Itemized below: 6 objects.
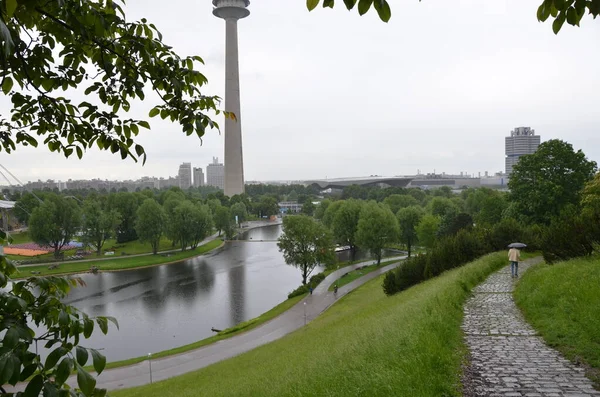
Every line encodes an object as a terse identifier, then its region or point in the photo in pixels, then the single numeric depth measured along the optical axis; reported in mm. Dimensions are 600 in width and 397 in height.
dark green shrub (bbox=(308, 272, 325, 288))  31172
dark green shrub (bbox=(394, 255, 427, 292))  18406
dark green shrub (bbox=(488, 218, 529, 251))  19344
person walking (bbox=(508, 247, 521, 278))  13301
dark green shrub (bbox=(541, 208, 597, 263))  12095
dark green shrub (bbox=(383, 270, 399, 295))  19062
